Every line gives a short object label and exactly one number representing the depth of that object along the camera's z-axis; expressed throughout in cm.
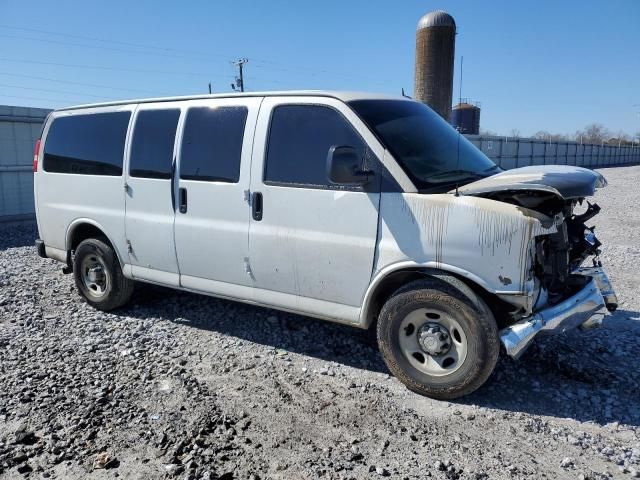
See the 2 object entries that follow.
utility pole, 3984
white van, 343
